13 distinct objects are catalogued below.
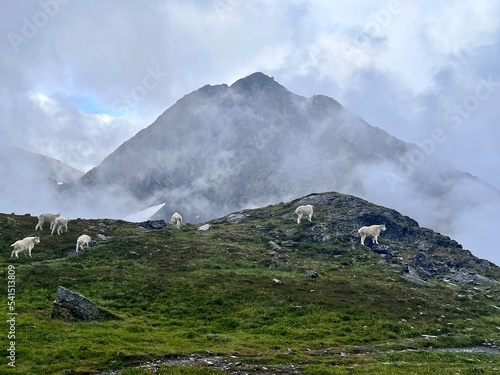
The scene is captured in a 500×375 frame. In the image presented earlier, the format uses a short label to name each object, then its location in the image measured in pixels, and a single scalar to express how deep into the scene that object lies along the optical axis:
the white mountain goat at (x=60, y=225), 58.21
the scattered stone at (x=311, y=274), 47.68
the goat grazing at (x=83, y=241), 52.79
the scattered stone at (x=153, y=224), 73.03
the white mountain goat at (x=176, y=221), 76.71
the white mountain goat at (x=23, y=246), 47.44
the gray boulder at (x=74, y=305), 29.47
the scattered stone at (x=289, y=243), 68.00
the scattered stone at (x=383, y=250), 67.87
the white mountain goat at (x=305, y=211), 79.19
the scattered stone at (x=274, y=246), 64.43
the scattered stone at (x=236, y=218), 91.47
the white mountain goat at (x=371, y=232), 69.88
